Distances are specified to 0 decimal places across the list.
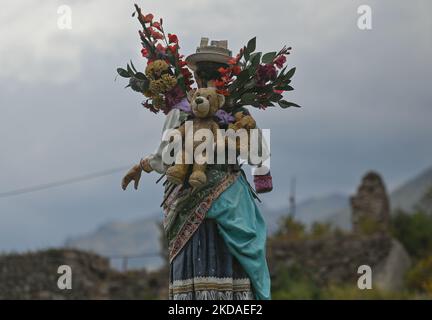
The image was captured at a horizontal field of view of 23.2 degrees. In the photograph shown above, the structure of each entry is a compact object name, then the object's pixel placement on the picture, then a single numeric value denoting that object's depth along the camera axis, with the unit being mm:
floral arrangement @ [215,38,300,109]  8078
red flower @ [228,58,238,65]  8062
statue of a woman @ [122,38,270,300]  7734
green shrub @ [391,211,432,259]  22047
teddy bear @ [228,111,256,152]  7969
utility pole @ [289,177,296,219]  24622
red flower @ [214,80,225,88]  8055
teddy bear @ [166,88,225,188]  7748
